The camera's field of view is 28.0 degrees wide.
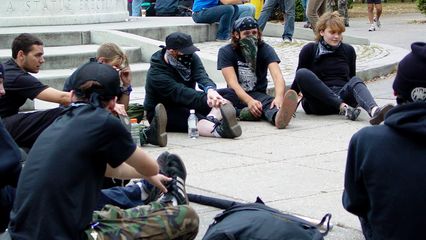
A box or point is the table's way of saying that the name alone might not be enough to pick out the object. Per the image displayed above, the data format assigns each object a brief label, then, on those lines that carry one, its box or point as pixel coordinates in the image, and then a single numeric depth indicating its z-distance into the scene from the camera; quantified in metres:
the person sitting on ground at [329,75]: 8.62
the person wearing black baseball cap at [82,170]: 3.85
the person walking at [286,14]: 15.07
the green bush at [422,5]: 20.38
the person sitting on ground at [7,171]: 4.56
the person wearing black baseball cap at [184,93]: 7.85
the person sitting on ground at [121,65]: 6.78
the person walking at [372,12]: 19.44
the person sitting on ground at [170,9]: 18.93
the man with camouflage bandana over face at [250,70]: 8.49
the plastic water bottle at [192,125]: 8.02
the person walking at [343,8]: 20.11
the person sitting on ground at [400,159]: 3.43
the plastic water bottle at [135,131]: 7.49
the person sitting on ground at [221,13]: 14.49
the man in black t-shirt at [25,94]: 6.37
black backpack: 3.88
